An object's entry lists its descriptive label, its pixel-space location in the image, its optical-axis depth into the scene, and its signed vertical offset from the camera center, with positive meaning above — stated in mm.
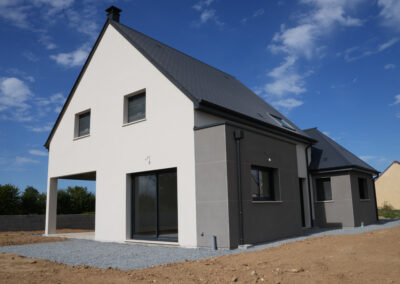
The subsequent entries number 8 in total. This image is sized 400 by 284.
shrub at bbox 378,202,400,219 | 21297 -1477
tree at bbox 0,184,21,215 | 18438 +26
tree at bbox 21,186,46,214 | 19656 -96
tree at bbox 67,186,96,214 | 22172 -80
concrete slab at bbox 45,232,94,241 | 13033 -1555
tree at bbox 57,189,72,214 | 21406 -194
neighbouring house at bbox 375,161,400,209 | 31875 +409
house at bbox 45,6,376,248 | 9141 +1422
